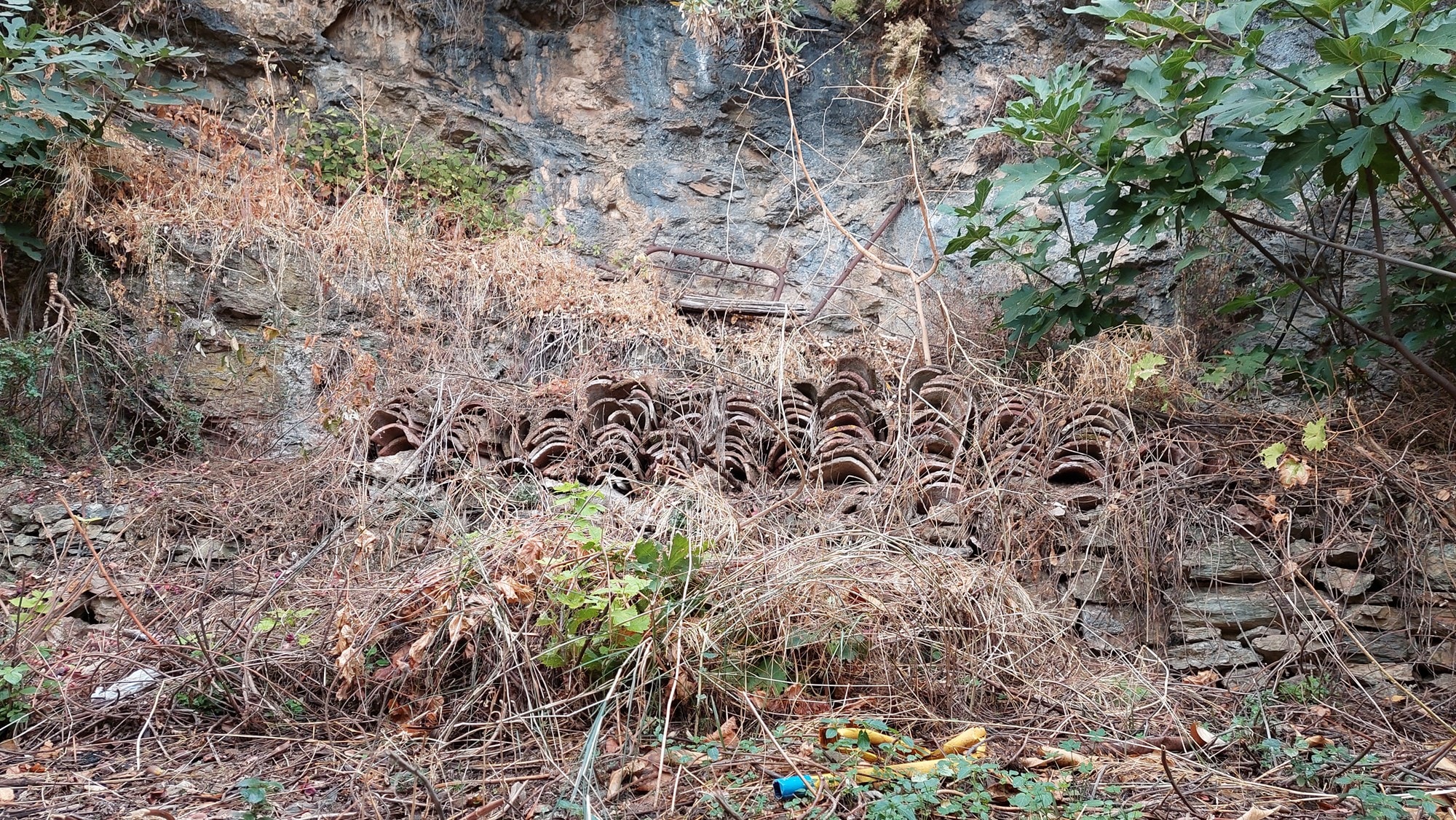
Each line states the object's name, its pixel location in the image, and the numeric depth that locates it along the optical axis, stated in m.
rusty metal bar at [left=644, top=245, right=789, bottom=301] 8.85
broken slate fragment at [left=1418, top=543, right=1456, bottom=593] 3.89
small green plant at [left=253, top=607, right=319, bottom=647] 3.41
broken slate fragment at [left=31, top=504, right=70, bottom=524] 5.26
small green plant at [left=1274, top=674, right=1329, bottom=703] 3.55
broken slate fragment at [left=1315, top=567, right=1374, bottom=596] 3.97
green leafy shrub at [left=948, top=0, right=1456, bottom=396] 3.62
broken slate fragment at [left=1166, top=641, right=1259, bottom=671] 3.96
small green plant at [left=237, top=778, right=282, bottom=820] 2.29
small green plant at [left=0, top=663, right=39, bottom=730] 3.06
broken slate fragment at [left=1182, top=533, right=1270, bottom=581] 4.05
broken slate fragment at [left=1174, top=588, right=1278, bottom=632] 3.98
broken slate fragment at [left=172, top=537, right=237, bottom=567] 4.97
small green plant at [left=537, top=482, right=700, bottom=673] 2.92
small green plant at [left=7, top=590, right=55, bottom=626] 3.69
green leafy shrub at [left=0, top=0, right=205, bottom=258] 5.79
